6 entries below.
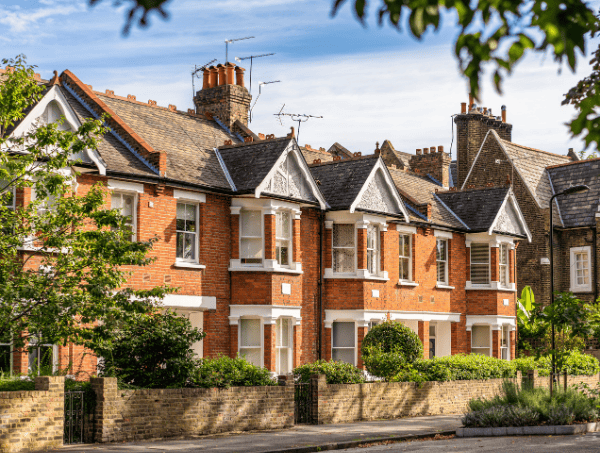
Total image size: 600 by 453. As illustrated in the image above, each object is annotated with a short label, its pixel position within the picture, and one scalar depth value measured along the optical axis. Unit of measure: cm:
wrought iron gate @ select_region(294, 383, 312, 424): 2119
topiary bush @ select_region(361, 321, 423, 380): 2478
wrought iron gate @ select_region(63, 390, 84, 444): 1611
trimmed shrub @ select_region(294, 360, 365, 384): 2234
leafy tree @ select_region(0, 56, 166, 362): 1527
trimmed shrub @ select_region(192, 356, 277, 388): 1869
